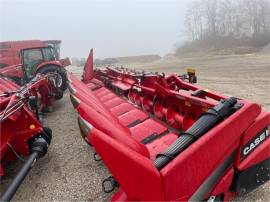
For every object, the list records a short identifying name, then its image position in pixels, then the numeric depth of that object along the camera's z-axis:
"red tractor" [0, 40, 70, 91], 5.45
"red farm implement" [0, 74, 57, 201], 1.89
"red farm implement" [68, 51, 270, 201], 1.12
